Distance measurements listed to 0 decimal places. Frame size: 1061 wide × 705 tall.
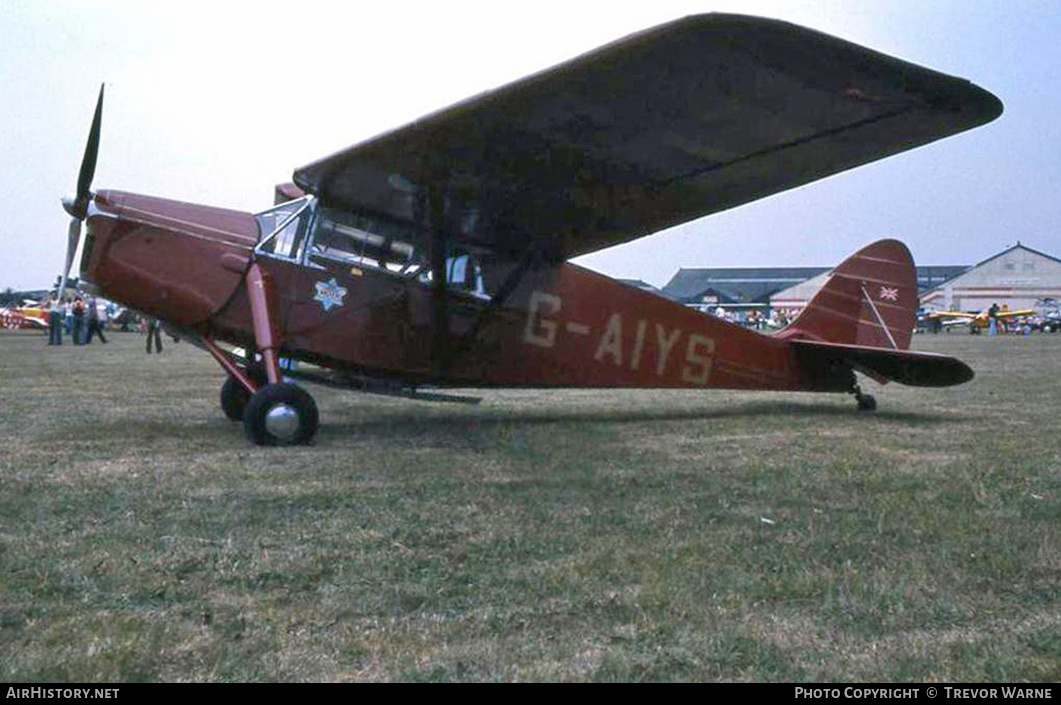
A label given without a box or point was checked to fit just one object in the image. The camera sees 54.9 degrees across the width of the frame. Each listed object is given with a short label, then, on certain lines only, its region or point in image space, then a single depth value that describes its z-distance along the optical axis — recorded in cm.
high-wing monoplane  580
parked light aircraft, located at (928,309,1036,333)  5603
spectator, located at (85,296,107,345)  3372
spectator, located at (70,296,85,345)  3306
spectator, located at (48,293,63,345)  3124
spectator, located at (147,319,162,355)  2591
